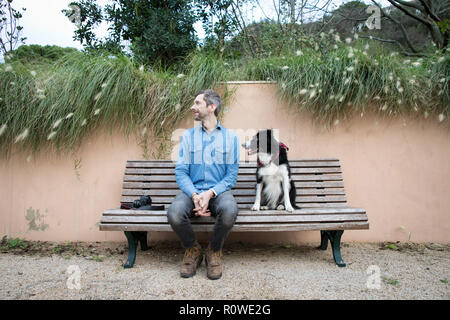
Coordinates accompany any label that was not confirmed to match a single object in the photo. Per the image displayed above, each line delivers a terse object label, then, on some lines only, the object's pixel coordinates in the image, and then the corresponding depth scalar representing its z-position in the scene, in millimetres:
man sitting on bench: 2391
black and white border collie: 2701
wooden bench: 2498
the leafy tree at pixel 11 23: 4715
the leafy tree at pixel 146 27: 4445
